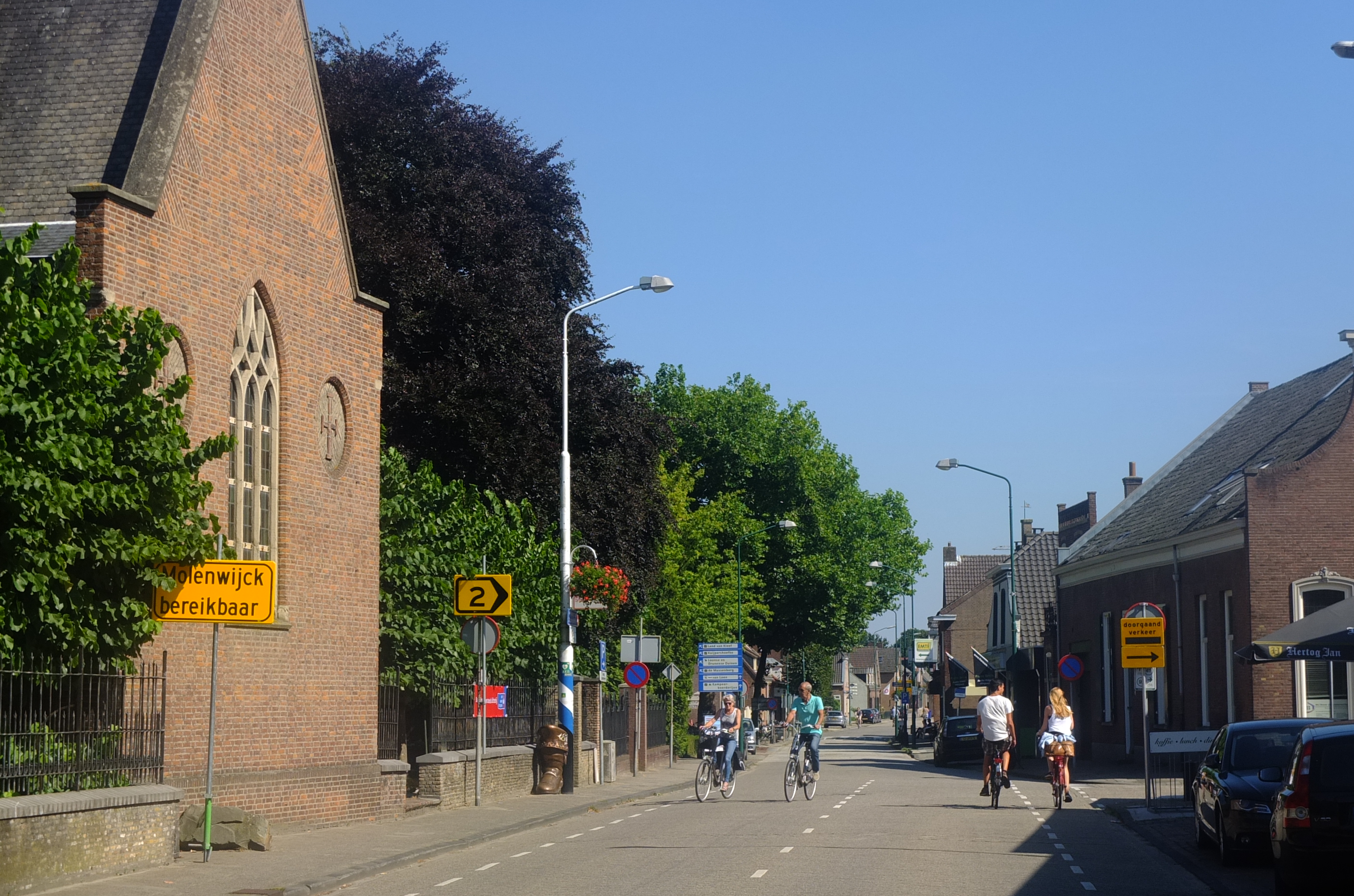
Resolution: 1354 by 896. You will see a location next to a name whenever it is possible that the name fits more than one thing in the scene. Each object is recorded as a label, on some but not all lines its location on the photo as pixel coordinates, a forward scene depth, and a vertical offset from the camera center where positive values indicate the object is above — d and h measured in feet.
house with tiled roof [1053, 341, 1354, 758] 110.01 +5.08
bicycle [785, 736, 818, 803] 87.04 -8.64
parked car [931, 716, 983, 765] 144.36 -10.82
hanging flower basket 103.40 +2.47
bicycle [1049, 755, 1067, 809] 83.76 -8.08
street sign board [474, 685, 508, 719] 85.35 -4.41
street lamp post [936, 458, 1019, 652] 157.07 +12.40
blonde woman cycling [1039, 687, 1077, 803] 84.23 -5.52
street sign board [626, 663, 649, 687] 109.50 -3.73
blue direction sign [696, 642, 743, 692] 153.99 -4.35
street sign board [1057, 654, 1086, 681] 119.85 -3.36
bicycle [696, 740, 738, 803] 89.97 -8.79
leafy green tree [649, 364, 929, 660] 209.26 +17.14
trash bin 91.86 -7.92
